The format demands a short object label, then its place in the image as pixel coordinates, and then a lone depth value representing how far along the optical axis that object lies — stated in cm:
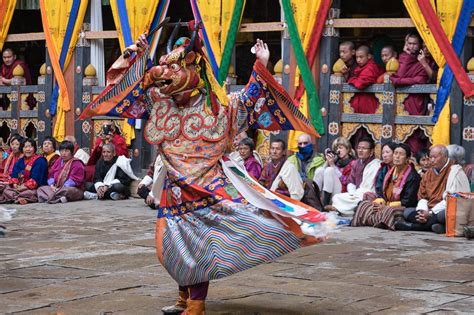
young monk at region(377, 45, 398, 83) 1299
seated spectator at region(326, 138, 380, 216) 1165
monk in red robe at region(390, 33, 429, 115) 1255
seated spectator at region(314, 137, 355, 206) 1227
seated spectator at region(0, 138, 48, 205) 1407
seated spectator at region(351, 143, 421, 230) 1112
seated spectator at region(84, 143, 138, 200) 1416
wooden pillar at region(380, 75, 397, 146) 1266
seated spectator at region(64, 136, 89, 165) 1521
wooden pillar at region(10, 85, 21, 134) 1677
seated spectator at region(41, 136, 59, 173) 1470
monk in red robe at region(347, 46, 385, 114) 1298
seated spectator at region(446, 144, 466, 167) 1114
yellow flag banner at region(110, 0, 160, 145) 1496
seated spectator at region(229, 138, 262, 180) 1258
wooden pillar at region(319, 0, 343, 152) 1327
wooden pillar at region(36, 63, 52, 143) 1634
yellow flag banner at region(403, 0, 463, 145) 1206
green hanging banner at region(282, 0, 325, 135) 1329
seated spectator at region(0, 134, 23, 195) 1448
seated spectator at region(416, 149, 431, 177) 1148
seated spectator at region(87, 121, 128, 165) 1462
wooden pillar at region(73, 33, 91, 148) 1581
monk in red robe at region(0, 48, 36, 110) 1686
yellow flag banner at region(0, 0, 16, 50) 1681
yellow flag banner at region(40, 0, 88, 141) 1585
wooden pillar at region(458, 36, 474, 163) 1191
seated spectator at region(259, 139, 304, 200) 1196
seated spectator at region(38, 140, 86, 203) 1405
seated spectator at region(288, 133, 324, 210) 1216
